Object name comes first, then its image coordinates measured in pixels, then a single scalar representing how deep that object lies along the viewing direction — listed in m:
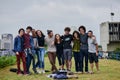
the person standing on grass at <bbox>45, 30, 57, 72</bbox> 17.47
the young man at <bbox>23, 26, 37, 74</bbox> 16.88
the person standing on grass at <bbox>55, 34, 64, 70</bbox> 17.30
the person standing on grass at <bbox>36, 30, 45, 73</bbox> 17.44
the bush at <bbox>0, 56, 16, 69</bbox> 25.59
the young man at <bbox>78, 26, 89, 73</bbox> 17.02
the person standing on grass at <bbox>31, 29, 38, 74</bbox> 17.21
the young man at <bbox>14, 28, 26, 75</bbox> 16.72
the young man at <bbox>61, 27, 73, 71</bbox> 17.02
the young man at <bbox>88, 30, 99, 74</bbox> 17.42
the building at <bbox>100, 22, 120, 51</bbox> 63.15
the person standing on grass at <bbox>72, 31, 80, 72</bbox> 17.12
